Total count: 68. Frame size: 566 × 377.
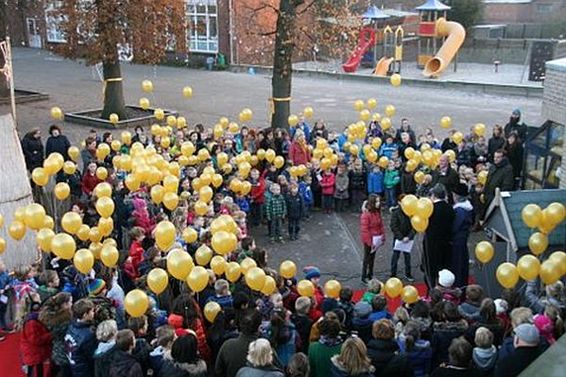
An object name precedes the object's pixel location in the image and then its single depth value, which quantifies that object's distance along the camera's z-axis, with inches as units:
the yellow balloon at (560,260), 270.5
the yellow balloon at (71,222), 325.7
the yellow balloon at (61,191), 377.1
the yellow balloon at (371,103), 598.2
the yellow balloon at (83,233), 331.3
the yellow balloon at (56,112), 607.7
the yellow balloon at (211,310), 256.5
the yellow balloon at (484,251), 307.4
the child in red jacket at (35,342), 256.8
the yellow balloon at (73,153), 472.5
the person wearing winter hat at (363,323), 246.8
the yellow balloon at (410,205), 329.7
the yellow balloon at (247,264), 284.4
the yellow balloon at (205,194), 388.2
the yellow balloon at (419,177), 445.8
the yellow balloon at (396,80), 709.9
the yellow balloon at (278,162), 481.1
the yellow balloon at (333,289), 287.0
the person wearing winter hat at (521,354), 209.3
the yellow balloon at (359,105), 591.2
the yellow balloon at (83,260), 291.6
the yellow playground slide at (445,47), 1123.3
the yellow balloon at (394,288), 295.4
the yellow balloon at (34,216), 323.6
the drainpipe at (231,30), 1246.3
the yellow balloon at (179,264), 269.0
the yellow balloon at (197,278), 265.7
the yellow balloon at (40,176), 382.9
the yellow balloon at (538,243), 302.2
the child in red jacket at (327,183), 487.2
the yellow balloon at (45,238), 311.4
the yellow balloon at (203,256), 299.0
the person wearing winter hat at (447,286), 279.7
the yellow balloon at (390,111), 577.0
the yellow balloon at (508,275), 277.0
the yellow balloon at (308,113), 611.0
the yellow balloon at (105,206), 343.6
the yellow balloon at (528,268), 272.8
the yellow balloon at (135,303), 245.8
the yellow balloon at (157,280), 267.3
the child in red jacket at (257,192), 459.2
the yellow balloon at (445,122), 560.4
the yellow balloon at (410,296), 284.0
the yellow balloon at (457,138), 505.7
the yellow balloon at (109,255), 300.5
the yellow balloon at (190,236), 334.0
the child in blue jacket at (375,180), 484.7
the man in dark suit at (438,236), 348.5
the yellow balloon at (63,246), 297.6
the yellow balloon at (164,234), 305.9
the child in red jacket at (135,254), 325.4
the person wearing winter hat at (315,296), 263.4
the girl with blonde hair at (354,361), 200.7
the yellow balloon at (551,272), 269.6
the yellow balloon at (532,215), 302.5
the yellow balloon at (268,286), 272.8
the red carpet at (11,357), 299.1
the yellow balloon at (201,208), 375.6
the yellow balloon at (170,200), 371.2
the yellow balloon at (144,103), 597.8
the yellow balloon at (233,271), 293.1
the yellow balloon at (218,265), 293.0
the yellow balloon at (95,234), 338.0
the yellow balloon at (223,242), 300.0
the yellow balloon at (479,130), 513.0
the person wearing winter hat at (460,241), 351.6
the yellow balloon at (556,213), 302.2
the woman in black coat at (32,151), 516.1
